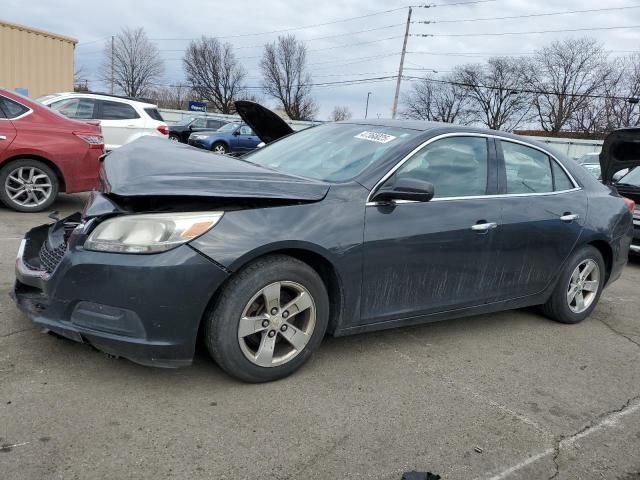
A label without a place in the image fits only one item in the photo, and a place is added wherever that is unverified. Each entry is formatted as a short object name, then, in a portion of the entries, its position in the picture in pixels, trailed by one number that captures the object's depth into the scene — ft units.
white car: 34.55
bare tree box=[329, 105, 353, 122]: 247.72
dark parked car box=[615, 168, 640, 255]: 23.84
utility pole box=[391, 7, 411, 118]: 138.41
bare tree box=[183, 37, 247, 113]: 226.79
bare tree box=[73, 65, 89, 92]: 223.98
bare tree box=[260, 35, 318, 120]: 222.28
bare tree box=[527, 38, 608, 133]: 203.31
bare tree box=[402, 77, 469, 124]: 231.91
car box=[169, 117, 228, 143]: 84.64
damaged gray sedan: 8.77
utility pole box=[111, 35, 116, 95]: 217.15
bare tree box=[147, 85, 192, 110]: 235.81
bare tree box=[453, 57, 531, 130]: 217.97
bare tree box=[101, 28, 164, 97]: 230.27
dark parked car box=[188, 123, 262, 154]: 69.77
